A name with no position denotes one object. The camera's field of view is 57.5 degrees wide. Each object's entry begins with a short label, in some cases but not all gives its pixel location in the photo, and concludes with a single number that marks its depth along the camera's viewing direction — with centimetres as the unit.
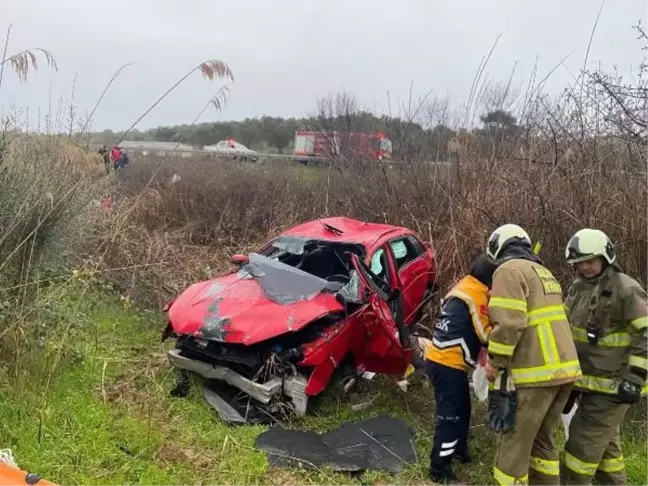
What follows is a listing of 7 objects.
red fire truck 1139
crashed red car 493
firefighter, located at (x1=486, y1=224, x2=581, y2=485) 357
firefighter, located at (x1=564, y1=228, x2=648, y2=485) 381
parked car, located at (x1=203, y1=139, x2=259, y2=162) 1788
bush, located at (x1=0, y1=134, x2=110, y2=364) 464
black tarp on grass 435
